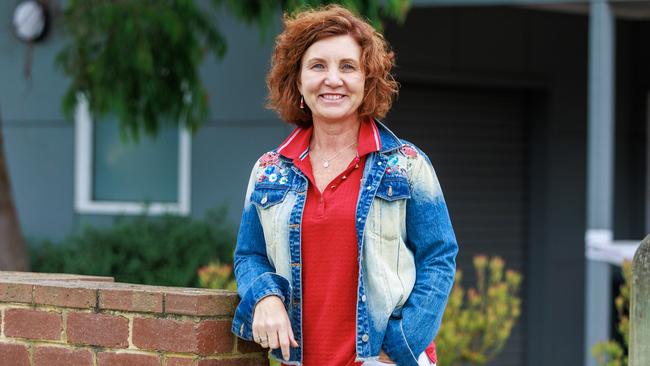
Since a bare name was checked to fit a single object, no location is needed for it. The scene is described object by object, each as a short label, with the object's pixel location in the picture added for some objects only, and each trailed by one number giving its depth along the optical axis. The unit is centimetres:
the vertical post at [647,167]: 1273
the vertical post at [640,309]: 313
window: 1076
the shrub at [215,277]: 613
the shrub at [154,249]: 938
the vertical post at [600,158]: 781
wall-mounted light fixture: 1106
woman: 332
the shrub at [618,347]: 558
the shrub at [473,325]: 616
